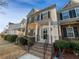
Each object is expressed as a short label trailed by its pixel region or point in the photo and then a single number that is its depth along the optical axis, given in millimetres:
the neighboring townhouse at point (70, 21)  6830
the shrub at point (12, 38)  11130
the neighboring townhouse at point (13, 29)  16356
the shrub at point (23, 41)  7861
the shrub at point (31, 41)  7305
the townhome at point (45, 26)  6944
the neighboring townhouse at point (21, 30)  12937
